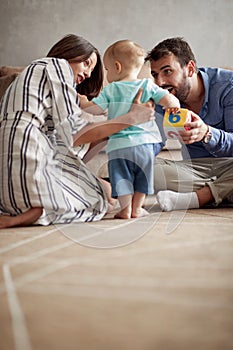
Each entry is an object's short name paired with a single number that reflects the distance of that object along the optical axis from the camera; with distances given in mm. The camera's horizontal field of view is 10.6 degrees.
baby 5219
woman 5019
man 5576
